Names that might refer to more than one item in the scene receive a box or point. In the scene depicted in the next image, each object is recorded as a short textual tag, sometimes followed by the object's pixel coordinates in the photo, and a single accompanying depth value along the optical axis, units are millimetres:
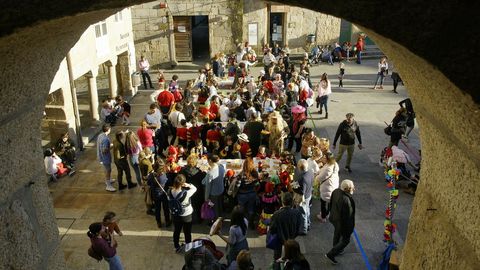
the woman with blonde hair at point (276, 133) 9422
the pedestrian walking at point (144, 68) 17312
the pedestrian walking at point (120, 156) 8797
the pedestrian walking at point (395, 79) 16094
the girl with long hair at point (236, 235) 5805
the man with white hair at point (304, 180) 7195
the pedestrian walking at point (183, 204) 6680
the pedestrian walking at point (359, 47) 22062
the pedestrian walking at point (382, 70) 16578
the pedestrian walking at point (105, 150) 8836
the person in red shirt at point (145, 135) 9305
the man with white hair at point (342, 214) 6359
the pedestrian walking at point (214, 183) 7406
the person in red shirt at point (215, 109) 11062
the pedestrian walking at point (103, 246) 5707
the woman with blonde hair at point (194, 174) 7530
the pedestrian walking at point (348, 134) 9562
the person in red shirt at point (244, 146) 9125
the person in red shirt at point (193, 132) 9914
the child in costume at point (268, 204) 7355
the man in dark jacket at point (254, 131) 9609
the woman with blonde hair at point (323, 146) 8523
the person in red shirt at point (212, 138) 9500
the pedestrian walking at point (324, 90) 13203
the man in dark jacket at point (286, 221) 6039
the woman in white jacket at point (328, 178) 7480
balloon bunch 6816
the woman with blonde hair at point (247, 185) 7375
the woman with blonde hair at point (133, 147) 8807
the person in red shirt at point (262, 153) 8734
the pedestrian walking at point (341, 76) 16402
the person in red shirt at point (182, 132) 9927
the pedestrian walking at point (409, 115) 11342
